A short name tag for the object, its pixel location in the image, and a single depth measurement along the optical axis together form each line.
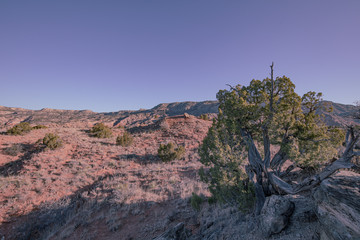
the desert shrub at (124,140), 20.06
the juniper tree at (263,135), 5.75
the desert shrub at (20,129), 19.59
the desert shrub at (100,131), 23.64
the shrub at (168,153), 16.14
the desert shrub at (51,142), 16.34
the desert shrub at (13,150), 15.40
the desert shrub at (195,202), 7.32
